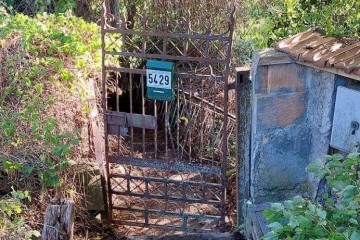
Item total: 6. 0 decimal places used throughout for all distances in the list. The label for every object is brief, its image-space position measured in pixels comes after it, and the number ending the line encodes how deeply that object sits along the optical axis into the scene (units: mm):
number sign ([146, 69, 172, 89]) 4141
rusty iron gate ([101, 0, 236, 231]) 4328
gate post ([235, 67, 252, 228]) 3971
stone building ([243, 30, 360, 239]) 3416
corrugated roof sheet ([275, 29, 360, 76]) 3277
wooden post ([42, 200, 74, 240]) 3412
